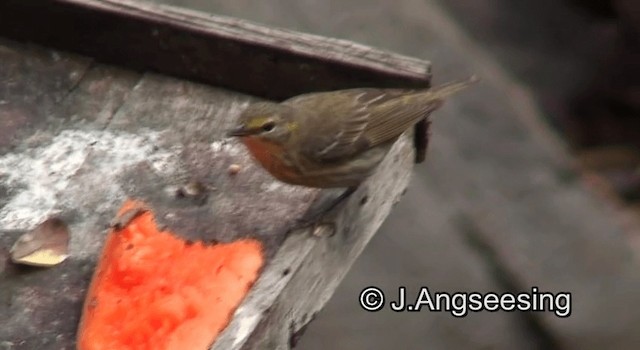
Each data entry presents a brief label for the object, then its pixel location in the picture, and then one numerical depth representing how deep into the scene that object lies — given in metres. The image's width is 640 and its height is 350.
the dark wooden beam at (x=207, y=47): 6.11
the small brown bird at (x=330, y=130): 6.02
